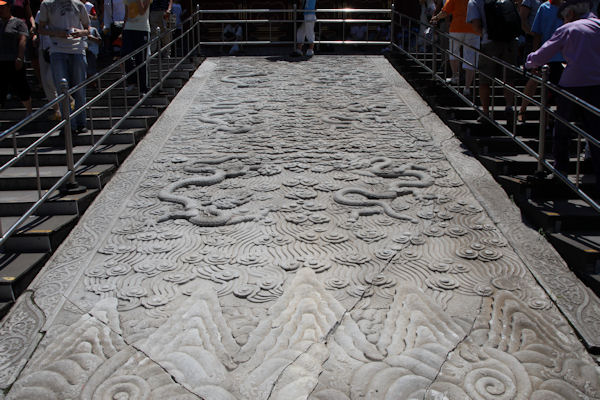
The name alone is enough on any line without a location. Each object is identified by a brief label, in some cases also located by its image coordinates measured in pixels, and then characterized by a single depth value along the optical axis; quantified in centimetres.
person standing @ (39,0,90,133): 692
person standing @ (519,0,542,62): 777
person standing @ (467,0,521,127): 707
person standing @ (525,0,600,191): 493
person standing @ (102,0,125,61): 1027
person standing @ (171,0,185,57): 1247
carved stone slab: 350
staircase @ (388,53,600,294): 455
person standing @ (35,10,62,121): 734
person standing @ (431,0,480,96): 805
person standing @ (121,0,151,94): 867
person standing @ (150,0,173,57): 1094
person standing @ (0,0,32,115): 759
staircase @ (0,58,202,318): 470
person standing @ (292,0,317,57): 1252
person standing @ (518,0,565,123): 620
